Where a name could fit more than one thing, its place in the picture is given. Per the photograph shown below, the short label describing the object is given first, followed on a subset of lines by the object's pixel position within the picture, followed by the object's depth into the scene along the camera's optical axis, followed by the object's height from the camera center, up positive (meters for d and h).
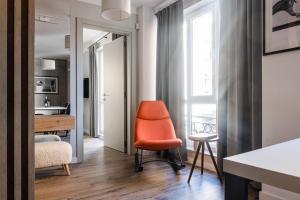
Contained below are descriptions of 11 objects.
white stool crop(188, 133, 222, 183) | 2.63 -0.44
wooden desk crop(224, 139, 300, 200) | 0.57 -0.18
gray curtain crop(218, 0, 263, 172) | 2.32 +0.25
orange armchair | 3.18 -0.35
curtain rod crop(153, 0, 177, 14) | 3.53 +1.49
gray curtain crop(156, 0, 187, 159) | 3.42 +0.58
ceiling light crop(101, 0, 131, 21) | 2.32 +0.96
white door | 4.14 +0.12
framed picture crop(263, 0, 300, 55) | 1.74 +0.58
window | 3.22 +0.43
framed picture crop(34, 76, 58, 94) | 3.67 +0.24
